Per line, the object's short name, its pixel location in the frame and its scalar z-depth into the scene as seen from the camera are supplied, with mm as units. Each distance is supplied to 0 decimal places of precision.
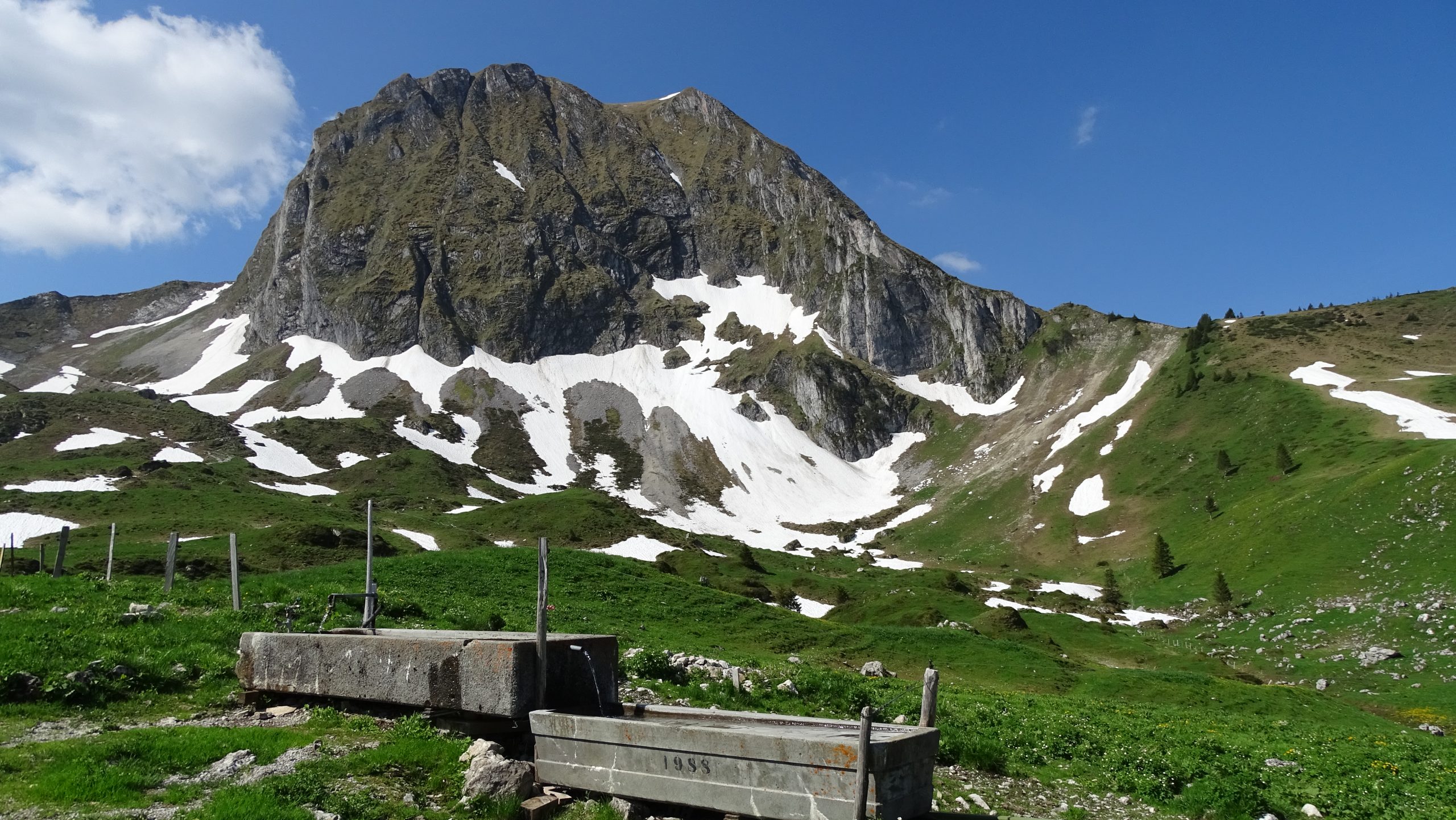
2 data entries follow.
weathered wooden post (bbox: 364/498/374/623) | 16812
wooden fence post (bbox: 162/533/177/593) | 23675
